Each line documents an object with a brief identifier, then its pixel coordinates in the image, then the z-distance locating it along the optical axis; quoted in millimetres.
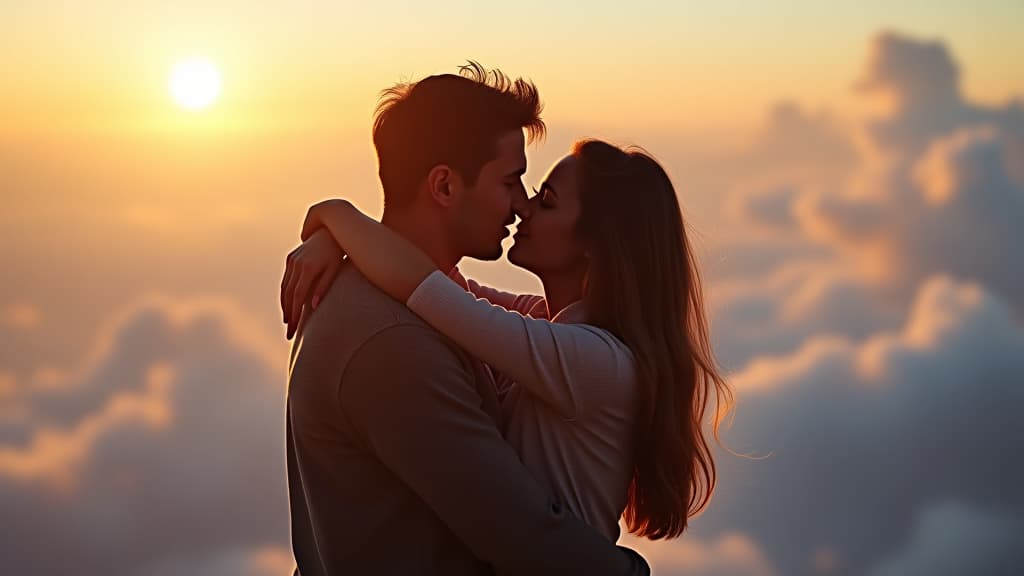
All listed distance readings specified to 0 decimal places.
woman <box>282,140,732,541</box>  3867
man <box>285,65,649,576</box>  3578
